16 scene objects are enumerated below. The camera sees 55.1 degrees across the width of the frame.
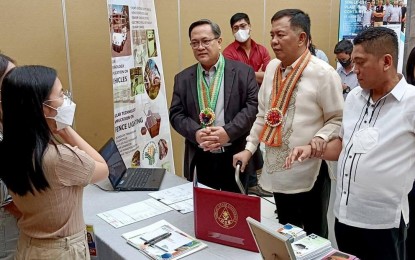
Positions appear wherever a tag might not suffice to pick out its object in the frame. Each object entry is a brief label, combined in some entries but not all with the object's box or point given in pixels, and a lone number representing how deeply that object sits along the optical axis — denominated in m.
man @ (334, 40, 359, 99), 4.87
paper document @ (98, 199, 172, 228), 1.88
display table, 1.58
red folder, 1.52
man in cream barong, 2.04
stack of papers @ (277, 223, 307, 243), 1.54
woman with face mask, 1.28
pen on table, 1.63
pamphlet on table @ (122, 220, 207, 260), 1.57
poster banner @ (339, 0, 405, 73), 6.17
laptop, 2.29
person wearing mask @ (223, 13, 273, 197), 3.97
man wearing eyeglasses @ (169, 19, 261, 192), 2.54
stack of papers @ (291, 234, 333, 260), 1.44
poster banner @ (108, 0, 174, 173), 2.82
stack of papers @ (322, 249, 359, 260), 1.43
